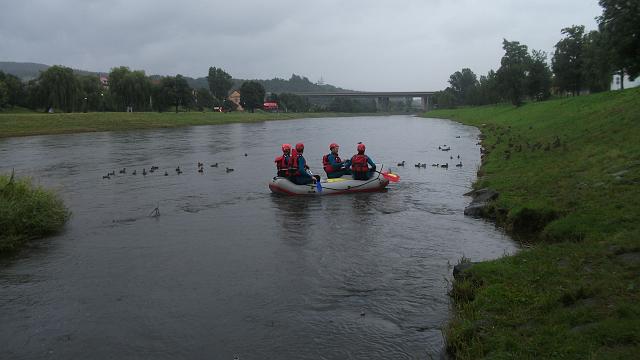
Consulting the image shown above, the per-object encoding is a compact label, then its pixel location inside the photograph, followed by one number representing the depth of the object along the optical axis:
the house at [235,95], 186.85
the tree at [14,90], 85.66
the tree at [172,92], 97.69
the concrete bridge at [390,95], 187.00
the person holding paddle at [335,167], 21.30
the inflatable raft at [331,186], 19.62
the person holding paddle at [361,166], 20.33
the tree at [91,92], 89.97
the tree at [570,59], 59.84
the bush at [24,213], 12.52
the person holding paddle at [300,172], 19.72
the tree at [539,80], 69.19
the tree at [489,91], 87.96
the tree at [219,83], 143.62
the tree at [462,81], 163.62
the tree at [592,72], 47.56
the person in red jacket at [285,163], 19.84
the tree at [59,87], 79.44
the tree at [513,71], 72.38
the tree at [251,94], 134.73
